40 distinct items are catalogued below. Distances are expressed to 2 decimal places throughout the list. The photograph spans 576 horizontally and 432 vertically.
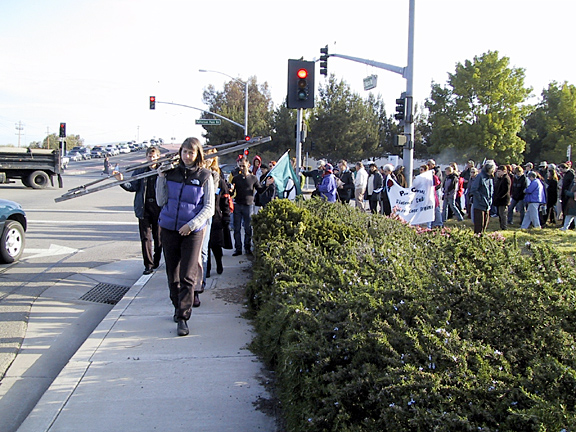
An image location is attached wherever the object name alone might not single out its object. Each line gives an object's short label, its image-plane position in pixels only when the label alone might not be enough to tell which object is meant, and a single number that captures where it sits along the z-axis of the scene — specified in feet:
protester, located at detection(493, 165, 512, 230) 44.11
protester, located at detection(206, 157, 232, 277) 23.76
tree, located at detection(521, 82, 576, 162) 170.30
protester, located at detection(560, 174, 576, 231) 42.64
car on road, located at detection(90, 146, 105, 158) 319.27
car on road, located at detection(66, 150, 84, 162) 296.85
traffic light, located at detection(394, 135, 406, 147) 50.67
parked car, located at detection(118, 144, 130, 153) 353.31
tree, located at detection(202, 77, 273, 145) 178.40
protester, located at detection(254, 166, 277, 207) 32.60
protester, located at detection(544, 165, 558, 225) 47.50
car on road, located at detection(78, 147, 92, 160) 314.35
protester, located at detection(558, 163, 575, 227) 45.91
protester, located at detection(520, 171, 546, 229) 44.56
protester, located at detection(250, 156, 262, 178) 42.32
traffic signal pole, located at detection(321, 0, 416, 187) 51.52
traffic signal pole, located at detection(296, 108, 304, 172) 36.32
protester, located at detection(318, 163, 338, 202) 39.32
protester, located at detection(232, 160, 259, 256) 29.73
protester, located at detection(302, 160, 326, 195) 49.90
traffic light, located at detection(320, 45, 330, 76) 70.37
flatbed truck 83.66
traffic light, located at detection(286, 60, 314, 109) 37.22
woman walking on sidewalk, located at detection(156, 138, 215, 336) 16.51
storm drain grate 22.50
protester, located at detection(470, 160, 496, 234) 36.22
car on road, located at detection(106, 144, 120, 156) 318.04
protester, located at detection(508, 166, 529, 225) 48.44
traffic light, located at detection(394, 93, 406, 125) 52.24
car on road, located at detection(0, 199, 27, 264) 27.55
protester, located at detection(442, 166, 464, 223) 49.93
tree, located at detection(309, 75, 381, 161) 175.83
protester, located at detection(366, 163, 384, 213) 46.29
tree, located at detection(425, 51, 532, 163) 158.20
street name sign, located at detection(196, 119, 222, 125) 106.32
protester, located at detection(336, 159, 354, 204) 48.16
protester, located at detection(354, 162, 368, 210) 46.60
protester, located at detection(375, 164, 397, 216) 41.96
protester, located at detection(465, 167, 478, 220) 52.41
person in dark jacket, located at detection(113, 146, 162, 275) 23.62
